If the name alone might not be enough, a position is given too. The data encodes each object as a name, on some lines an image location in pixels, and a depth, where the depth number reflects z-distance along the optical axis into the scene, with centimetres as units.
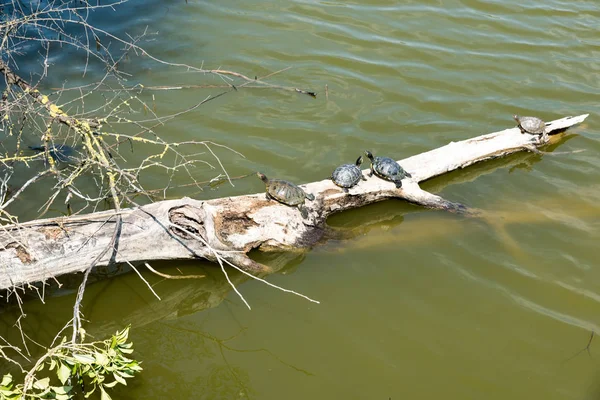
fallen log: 403
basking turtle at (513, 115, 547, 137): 589
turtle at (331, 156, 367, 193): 499
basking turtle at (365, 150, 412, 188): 510
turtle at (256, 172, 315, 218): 470
